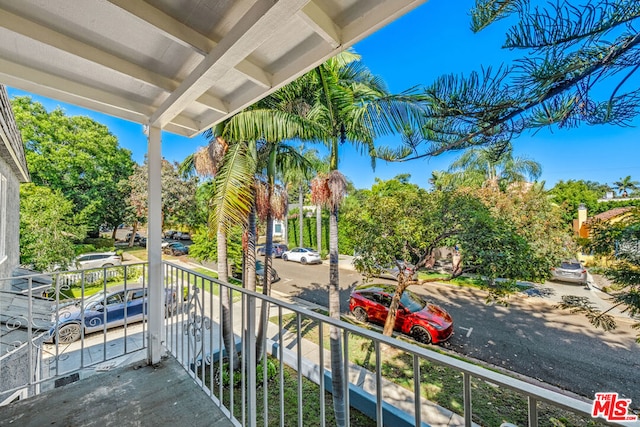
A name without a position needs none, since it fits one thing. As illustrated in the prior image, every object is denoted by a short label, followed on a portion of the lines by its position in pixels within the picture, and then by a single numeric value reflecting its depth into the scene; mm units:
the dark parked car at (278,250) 16547
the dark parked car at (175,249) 16344
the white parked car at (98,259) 11895
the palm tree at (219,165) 4742
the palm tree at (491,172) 10047
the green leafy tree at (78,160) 14977
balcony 973
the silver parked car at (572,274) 10047
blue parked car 5598
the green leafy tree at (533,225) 4945
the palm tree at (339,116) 4781
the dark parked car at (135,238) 20328
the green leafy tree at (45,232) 8188
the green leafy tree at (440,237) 4863
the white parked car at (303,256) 14828
